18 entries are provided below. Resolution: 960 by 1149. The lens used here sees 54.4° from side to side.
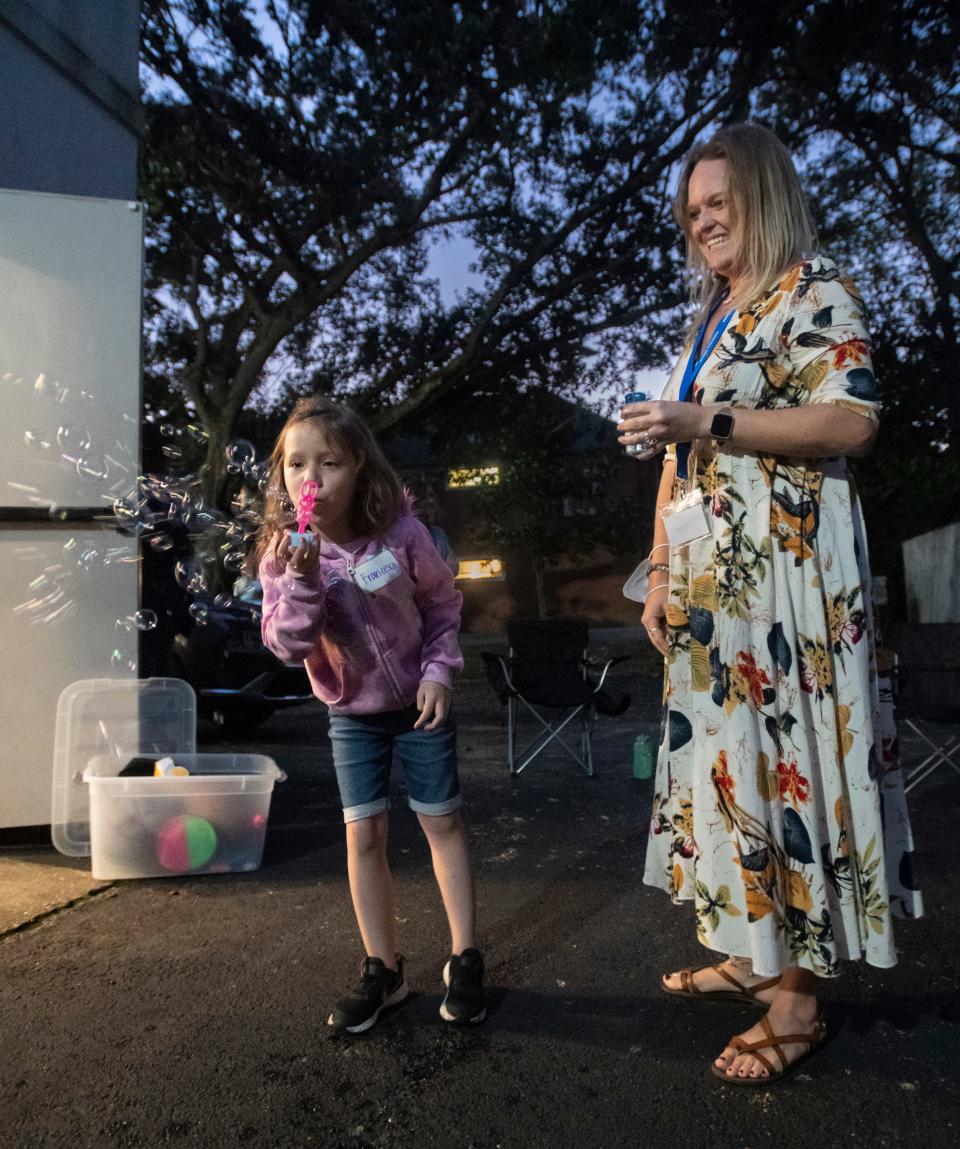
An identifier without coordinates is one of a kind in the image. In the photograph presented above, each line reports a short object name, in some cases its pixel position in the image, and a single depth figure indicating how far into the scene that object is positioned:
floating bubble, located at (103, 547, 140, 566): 4.09
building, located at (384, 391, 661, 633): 16.98
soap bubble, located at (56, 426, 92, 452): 4.06
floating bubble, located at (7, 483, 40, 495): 4.03
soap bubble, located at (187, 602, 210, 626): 3.61
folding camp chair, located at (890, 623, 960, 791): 4.90
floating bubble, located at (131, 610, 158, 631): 4.07
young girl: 2.28
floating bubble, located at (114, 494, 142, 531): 3.86
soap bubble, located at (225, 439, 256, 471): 3.30
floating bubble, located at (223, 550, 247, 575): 3.15
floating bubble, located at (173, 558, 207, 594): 3.71
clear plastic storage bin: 3.55
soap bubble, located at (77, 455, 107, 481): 4.08
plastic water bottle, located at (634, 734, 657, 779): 5.61
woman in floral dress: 1.96
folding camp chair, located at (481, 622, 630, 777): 6.04
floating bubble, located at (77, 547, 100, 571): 4.11
